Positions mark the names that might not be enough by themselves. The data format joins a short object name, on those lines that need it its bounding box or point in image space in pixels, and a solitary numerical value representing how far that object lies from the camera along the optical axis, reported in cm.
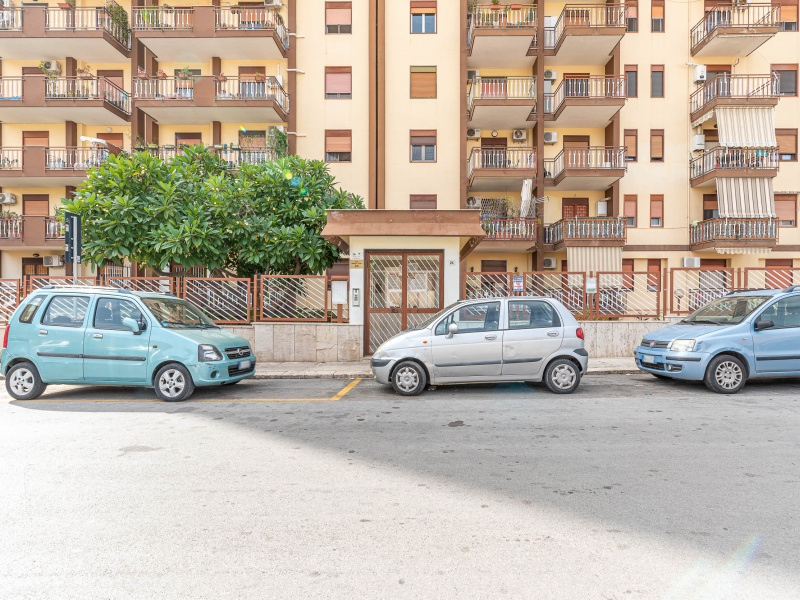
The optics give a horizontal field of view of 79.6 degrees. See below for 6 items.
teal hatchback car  782
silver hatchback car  826
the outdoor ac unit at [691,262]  2120
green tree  1323
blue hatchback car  826
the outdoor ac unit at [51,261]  2183
